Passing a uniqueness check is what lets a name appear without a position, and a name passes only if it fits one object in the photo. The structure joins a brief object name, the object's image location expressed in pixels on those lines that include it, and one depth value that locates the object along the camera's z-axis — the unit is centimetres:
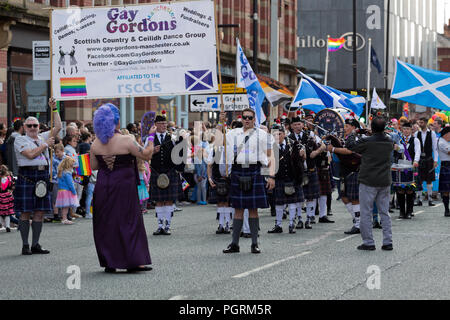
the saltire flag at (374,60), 4722
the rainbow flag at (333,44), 4288
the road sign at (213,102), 2627
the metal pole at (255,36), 2750
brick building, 2362
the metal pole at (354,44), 3952
